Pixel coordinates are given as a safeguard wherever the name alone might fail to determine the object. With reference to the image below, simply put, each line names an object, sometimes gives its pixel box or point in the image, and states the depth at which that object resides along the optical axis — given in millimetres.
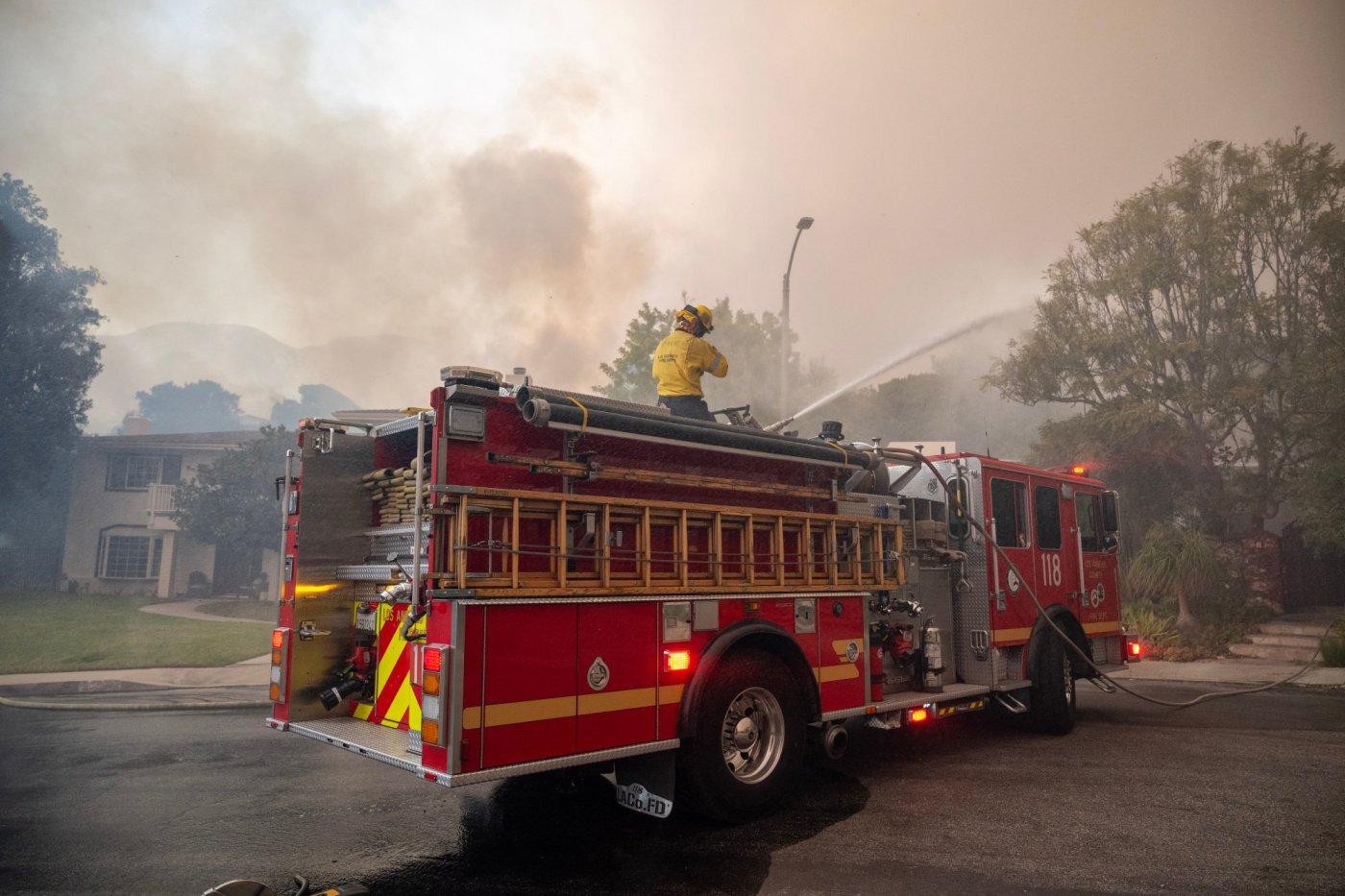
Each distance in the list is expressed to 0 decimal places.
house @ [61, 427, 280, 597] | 27469
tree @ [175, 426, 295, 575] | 24047
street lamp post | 16300
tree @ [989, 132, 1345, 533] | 18359
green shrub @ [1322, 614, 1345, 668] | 13406
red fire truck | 4367
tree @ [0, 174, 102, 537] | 22734
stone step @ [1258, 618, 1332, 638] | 15906
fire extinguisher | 7113
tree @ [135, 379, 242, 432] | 85375
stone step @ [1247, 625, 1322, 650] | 15430
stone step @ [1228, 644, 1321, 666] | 14742
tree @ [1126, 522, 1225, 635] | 16109
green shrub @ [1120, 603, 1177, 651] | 15836
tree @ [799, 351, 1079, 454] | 42062
